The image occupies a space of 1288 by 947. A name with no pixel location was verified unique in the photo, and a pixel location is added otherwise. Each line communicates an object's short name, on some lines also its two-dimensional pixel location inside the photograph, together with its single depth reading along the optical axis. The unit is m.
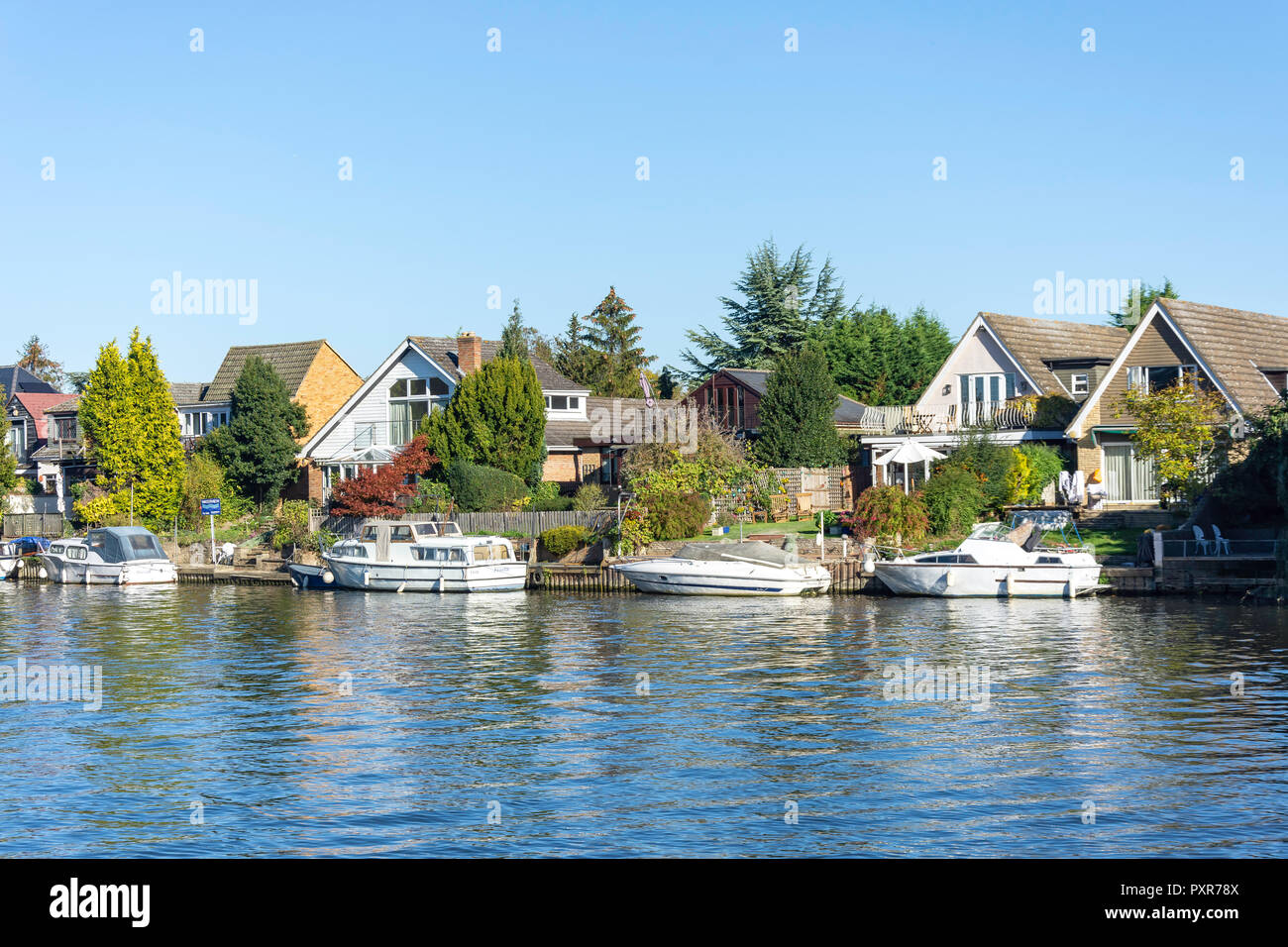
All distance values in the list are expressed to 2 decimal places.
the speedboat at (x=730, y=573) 46.03
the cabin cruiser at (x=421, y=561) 51.34
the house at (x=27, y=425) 94.92
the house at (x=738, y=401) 70.75
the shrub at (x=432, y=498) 61.69
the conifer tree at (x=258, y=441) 73.81
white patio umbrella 54.81
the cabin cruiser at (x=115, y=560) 60.69
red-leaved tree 62.31
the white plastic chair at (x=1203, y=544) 42.47
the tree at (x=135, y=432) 72.38
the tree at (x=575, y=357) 107.22
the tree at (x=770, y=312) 92.19
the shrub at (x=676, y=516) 52.88
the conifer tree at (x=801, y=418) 61.50
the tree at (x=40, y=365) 147.00
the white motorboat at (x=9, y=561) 67.81
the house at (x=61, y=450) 86.25
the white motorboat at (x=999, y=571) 42.72
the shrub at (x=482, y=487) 60.94
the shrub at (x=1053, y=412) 57.88
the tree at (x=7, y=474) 82.50
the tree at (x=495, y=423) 64.12
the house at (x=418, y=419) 70.31
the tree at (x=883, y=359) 86.62
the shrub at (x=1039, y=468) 52.97
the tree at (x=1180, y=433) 46.75
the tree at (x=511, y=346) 73.94
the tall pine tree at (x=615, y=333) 117.00
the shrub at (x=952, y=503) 50.41
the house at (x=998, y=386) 59.09
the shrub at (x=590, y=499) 57.56
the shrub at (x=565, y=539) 53.97
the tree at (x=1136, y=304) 87.19
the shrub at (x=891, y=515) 48.91
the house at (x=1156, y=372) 53.50
